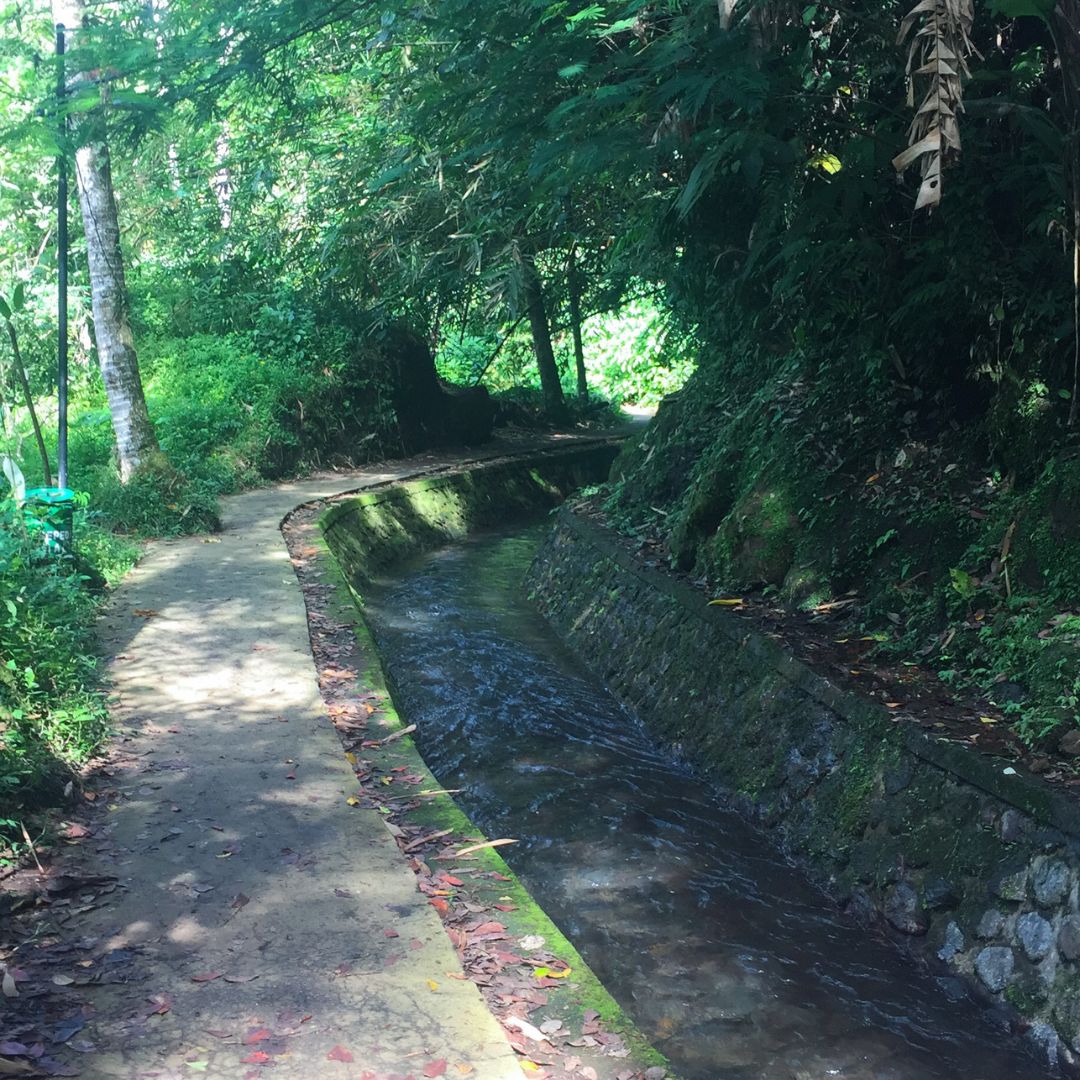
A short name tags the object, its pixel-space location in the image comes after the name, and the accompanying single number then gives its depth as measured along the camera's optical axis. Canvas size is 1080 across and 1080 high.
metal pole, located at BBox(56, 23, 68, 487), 8.79
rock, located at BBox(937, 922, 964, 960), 4.56
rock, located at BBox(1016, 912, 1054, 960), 4.11
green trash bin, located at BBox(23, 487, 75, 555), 8.02
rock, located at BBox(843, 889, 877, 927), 5.09
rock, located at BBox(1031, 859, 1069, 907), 4.09
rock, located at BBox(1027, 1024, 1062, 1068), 3.94
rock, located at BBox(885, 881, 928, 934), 4.80
